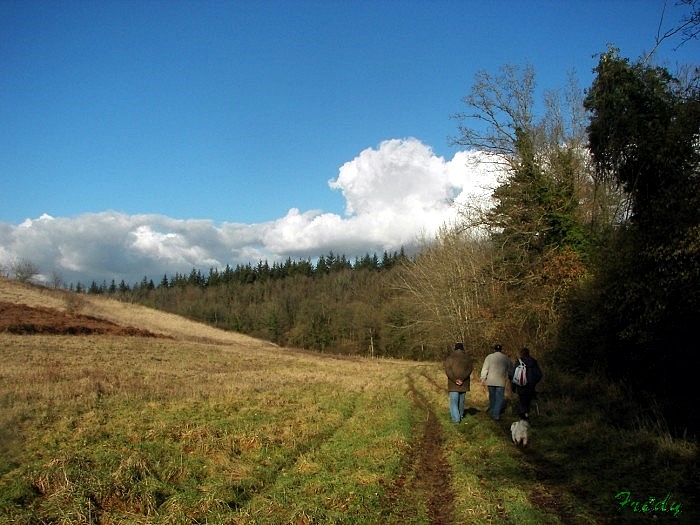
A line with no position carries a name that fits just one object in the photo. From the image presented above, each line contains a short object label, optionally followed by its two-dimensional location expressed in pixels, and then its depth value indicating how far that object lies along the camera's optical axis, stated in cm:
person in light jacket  1204
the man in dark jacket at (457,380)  1203
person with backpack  1107
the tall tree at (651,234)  984
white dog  931
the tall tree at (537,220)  2123
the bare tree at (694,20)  677
